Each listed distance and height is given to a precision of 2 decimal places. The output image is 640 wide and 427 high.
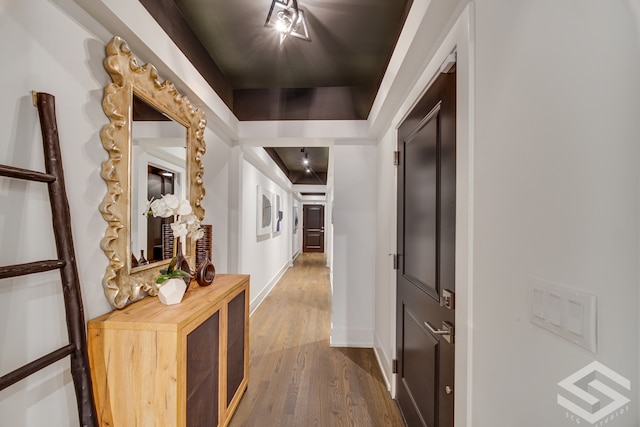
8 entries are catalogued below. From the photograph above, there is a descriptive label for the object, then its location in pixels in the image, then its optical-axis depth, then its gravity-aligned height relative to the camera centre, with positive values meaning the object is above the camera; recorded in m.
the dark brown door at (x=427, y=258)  1.21 -0.24
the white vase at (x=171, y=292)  1.42 -0.40
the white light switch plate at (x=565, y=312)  0.55 -0.22
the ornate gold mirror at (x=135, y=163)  1.27 +0.28
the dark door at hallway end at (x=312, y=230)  10.88 -0.63
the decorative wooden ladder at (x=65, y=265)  0.97 -0.18
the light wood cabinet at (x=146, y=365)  1.17 -0.65
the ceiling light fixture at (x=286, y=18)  1.60 +1.19
